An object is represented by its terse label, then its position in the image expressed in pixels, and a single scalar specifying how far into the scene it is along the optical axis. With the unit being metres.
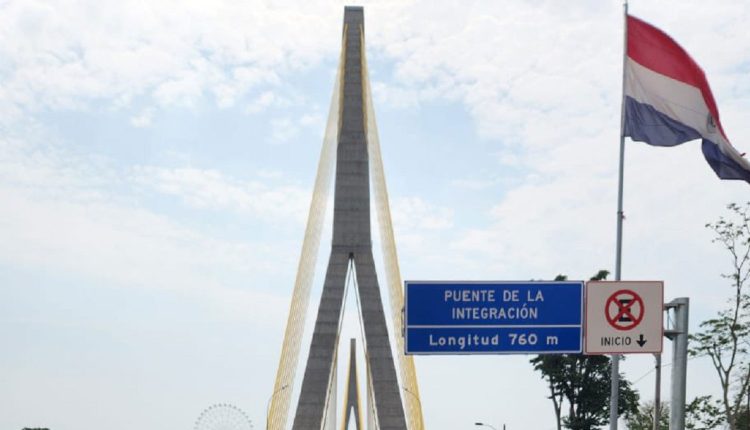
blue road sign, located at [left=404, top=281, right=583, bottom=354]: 21.86
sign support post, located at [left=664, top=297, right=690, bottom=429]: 19.36
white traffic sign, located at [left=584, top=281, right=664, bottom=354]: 20.36
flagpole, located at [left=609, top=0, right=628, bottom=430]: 20.94
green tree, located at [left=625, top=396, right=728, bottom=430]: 64.38
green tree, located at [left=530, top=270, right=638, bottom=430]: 67.50
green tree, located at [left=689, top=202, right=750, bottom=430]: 48.28
